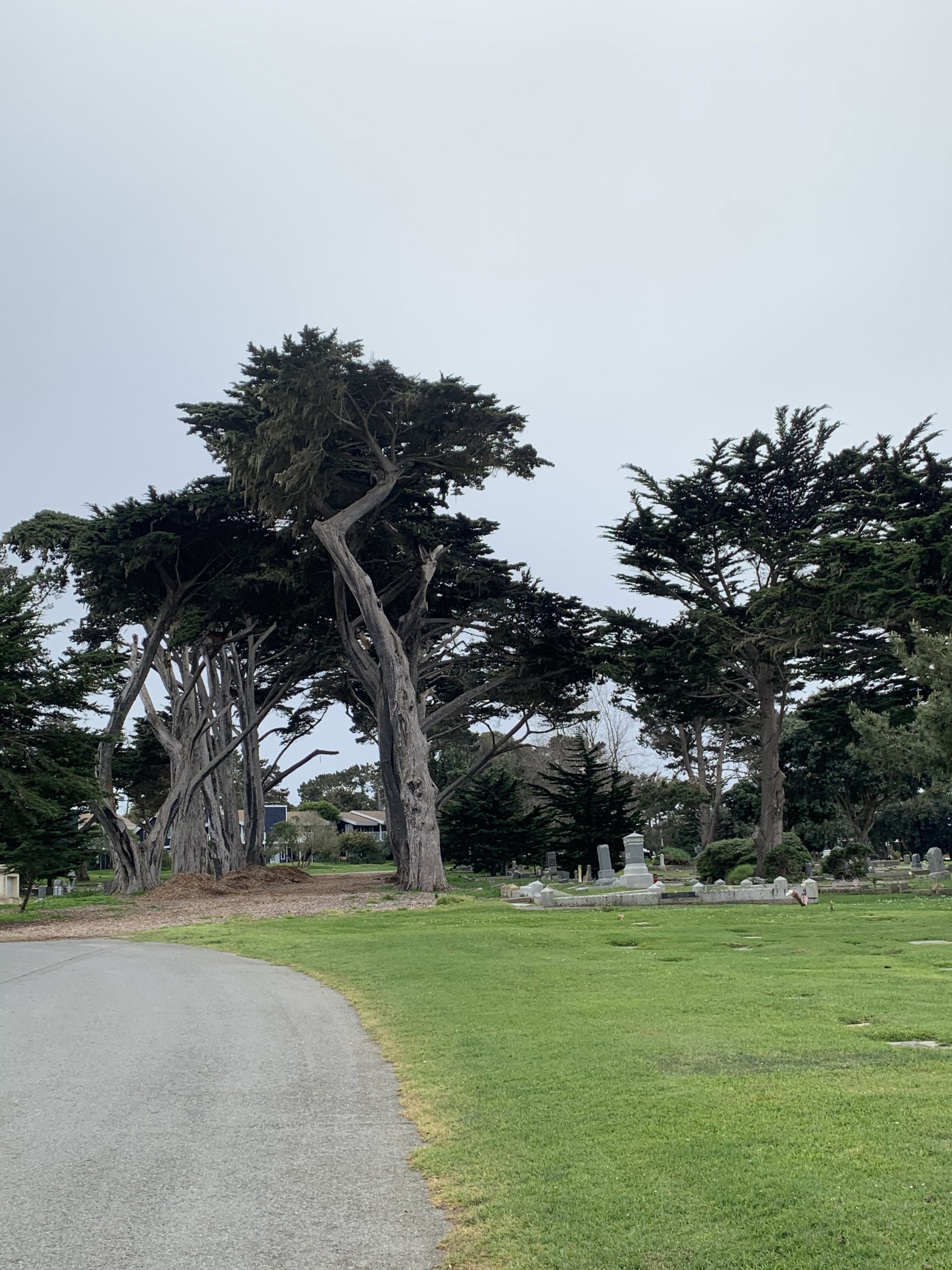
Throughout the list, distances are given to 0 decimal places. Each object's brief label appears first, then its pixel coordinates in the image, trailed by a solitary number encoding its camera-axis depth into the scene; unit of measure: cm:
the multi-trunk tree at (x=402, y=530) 2584
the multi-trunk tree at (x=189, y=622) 2912
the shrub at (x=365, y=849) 7125
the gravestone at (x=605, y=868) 3353
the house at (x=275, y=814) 8744
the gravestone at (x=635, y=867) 2745
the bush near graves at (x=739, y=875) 3056
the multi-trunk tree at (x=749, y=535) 3184
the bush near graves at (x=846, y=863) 3122
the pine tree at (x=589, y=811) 4144
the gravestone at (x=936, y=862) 3081
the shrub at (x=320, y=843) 7325
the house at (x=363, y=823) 9012
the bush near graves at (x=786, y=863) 2952
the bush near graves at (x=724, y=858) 3341
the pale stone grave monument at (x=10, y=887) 4197
